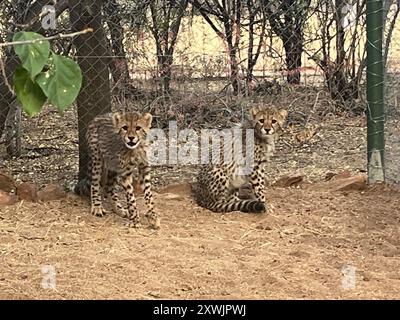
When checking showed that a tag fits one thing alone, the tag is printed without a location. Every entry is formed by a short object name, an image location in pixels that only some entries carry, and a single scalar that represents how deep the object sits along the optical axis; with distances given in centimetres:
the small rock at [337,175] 543
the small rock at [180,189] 523
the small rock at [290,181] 542
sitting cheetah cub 488
